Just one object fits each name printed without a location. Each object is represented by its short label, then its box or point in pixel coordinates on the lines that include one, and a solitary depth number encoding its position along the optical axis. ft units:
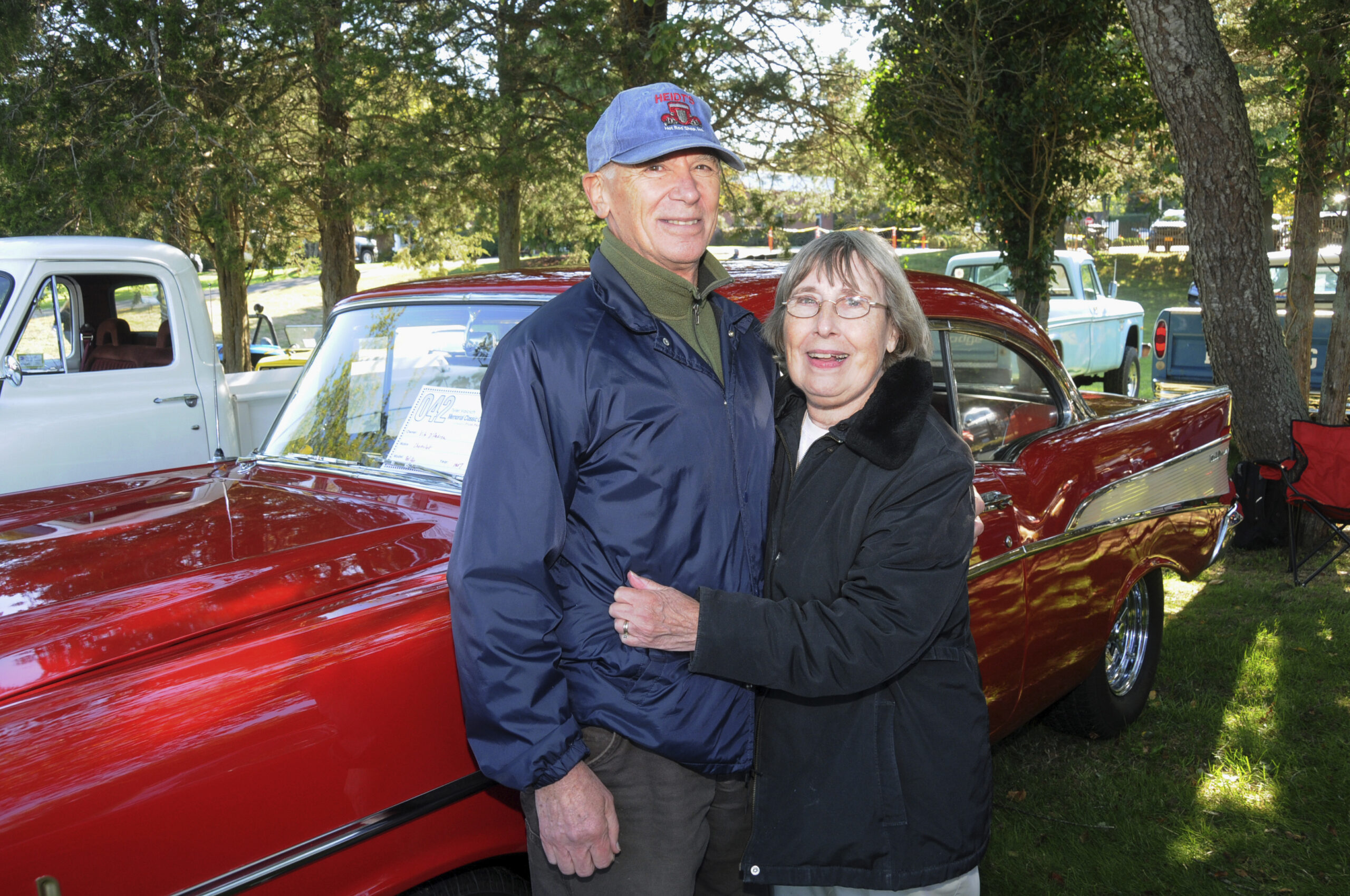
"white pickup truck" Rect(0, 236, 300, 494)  18.37
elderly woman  5.90
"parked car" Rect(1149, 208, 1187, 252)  130.62
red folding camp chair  18.72
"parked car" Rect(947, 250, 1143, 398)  41.45
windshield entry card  9.27
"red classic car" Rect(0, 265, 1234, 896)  5.44
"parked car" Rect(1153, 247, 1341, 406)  45.91
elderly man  5.72
